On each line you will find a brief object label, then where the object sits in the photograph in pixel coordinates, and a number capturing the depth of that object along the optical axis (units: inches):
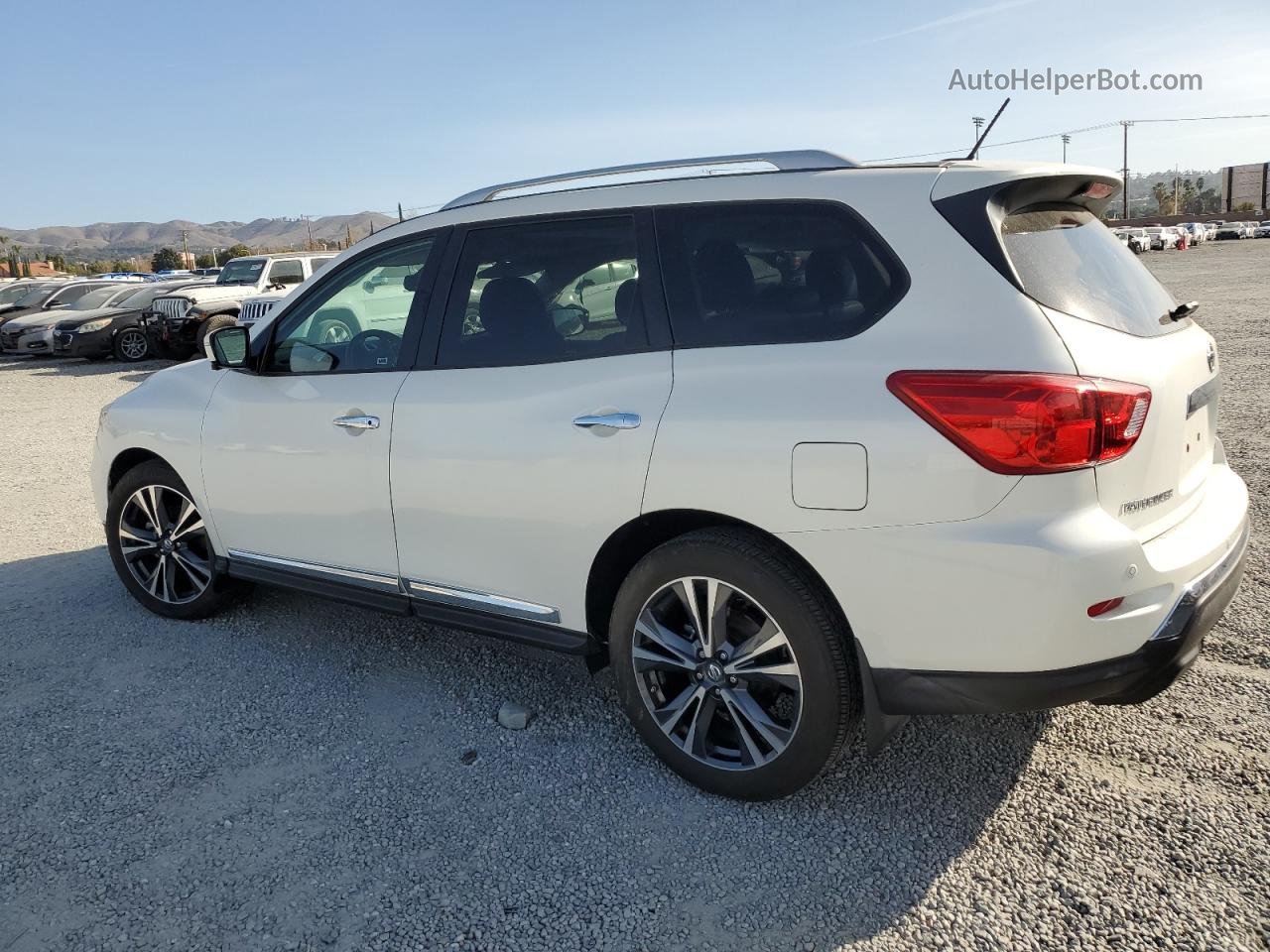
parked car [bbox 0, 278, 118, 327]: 930.7
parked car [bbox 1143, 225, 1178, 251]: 2330.2
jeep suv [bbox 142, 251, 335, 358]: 703.1
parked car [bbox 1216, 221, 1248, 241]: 2851.9
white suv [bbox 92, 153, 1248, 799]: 100.0
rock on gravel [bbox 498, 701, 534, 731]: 144.5
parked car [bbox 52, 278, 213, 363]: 756.0
